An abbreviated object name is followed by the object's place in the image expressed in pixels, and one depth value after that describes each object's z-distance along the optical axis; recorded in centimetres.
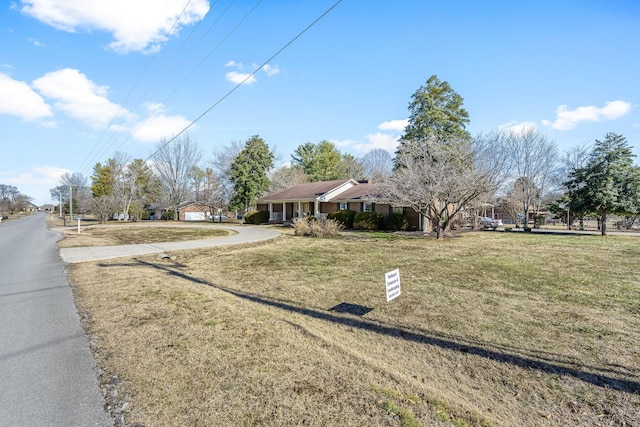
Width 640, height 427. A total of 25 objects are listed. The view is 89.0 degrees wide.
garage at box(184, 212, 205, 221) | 5416
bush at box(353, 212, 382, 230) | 2425
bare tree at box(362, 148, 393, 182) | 5906
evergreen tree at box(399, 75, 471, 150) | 3200
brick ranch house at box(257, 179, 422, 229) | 2583
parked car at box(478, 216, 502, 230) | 2716
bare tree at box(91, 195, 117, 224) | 4356
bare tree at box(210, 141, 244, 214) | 4775
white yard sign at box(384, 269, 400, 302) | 560
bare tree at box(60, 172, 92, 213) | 6567
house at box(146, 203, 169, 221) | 5731
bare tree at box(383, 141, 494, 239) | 1608
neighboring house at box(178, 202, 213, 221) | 5138
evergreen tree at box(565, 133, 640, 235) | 1869
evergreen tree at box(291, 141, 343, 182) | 5459
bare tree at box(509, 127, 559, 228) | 3140
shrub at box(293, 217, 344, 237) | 1870
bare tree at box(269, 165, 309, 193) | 5041
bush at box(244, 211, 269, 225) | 3509
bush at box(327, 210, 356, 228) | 2589
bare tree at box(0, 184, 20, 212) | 8015
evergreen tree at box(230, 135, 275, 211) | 3862
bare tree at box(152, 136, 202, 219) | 4738
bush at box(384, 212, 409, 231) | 2330
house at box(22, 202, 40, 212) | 10322
